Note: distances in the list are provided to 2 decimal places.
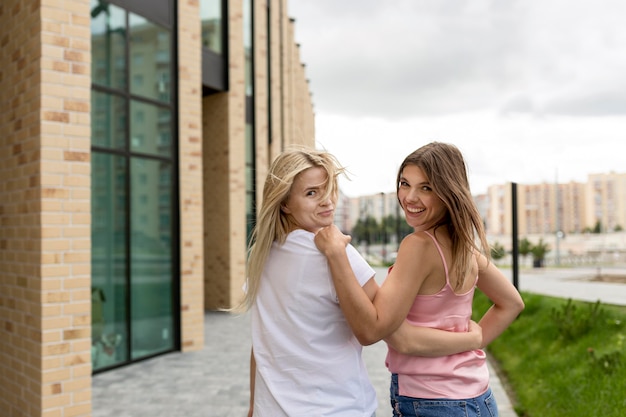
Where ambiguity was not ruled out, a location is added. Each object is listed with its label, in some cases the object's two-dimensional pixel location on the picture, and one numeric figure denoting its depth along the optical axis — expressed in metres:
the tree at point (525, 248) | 31.91
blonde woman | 1.74
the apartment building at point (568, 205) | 108.44
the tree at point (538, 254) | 29.55
